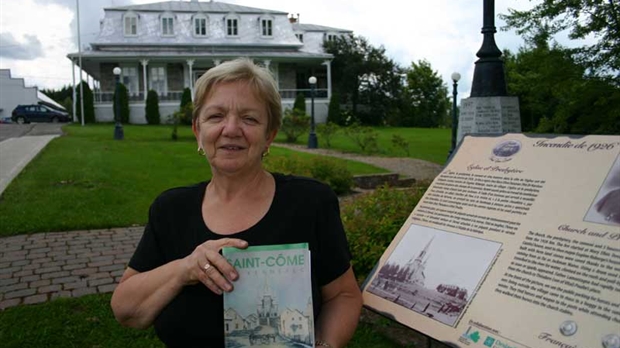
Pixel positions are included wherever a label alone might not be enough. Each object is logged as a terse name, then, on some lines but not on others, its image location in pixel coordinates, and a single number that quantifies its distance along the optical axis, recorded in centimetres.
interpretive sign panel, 205
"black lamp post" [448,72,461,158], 2119
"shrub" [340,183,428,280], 488
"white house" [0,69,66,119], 4775
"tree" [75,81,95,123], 3380
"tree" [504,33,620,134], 601
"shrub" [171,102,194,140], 2356
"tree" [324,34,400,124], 3884
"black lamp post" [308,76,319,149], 2175
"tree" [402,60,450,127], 4344
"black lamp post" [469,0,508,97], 718
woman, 210
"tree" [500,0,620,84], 615
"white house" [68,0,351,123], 3600
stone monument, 720
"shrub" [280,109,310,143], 2408
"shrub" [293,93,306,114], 3553
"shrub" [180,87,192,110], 3273
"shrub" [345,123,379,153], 2073
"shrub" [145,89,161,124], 3394
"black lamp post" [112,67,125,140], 2252
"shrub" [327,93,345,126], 3644
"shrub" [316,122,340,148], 2272
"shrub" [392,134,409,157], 2003
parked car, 3738
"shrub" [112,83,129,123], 3320
